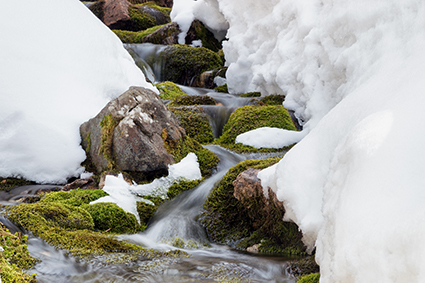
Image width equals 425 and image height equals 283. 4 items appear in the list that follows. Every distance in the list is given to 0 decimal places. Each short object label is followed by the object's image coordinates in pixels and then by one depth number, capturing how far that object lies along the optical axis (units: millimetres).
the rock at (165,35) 17516
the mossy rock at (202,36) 18156
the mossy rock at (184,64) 15453
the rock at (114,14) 19484
